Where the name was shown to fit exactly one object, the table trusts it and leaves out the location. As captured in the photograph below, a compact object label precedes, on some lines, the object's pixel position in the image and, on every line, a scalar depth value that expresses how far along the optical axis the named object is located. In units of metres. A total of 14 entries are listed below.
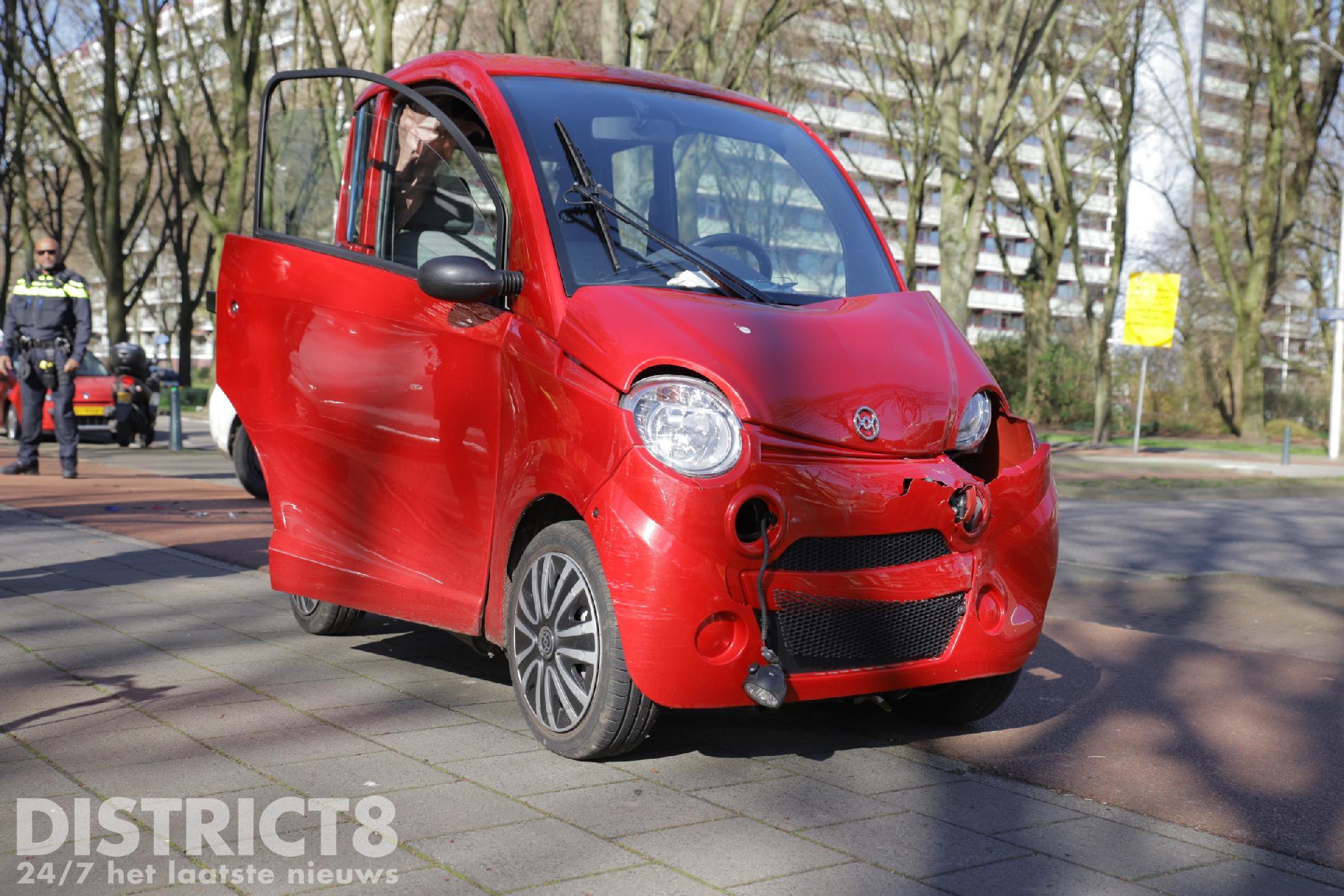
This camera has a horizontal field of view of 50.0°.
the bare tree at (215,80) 20.14
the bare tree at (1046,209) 29.59
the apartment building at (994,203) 35.34
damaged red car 3.99
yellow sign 28.73
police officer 13.39
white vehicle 11.73
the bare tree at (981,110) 17.14
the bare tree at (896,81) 27.89
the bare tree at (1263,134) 30.83
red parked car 20.72
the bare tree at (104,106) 25.56
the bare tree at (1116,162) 30.09
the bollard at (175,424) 20.41
